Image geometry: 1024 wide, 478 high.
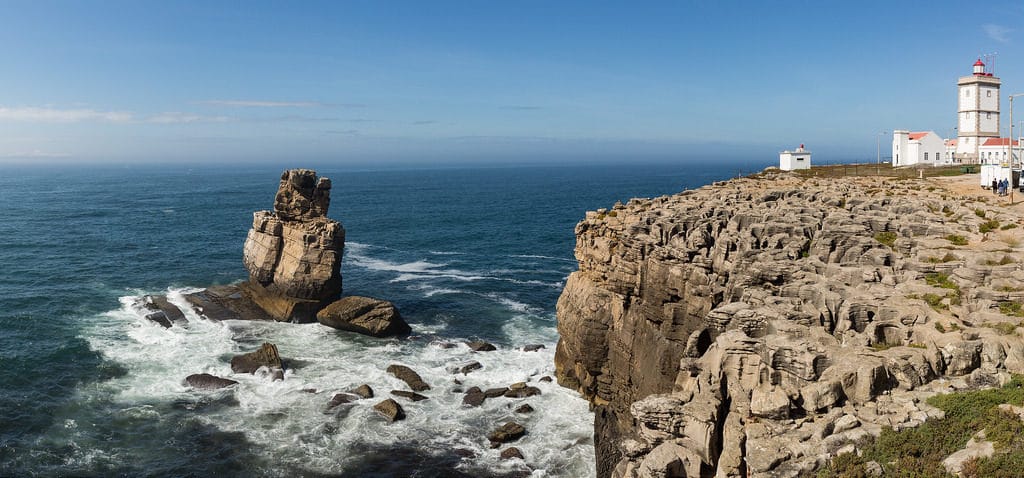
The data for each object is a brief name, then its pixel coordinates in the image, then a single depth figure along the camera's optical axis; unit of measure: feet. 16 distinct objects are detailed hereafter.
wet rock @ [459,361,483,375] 153.64
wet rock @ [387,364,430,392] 144.66
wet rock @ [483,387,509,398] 140.97
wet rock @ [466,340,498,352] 167.32
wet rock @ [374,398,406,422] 129.59
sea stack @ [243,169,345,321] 192.75
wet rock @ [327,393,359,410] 134.92
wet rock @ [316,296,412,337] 178.19
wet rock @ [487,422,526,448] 120.98
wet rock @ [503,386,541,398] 140.56
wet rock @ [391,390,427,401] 138.82
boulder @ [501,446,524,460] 115.55
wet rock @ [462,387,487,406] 137.19
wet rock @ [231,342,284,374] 152.35
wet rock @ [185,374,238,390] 144.15
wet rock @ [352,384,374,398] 138.92
